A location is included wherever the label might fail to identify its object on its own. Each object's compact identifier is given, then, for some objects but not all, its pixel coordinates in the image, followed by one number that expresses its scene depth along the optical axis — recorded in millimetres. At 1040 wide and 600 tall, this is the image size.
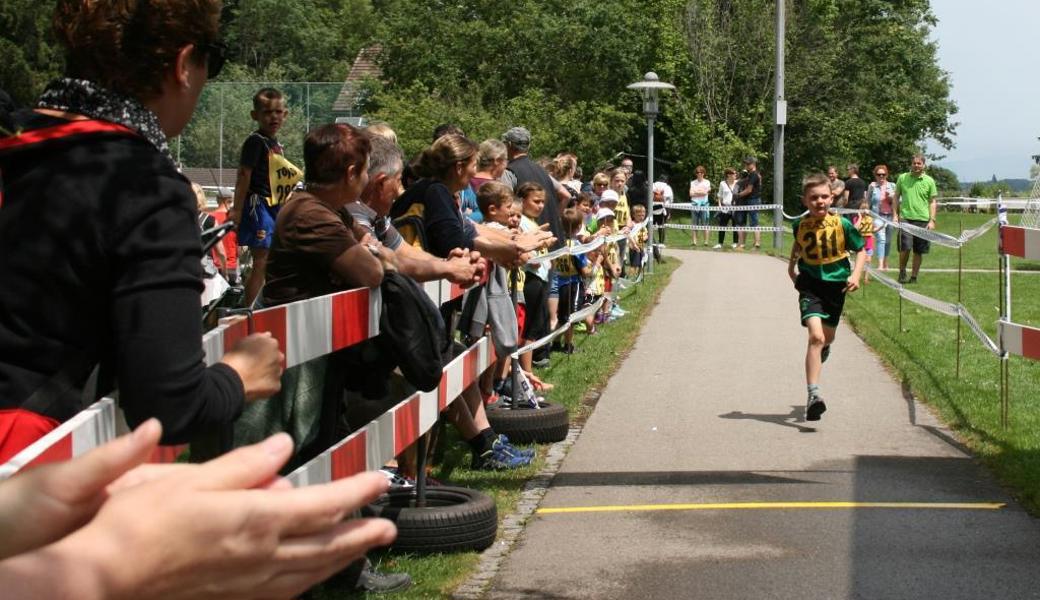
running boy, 10305
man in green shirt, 21719
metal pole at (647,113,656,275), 24656
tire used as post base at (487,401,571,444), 8484
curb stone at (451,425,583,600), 5516
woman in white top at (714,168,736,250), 33312
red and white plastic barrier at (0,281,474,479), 2311
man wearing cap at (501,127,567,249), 11531
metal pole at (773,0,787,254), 33094
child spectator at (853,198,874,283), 21344
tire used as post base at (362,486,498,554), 5828
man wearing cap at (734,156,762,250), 32250
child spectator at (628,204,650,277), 21162
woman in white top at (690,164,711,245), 34062
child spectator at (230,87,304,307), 9219
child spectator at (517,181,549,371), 10930
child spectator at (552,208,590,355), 13172
